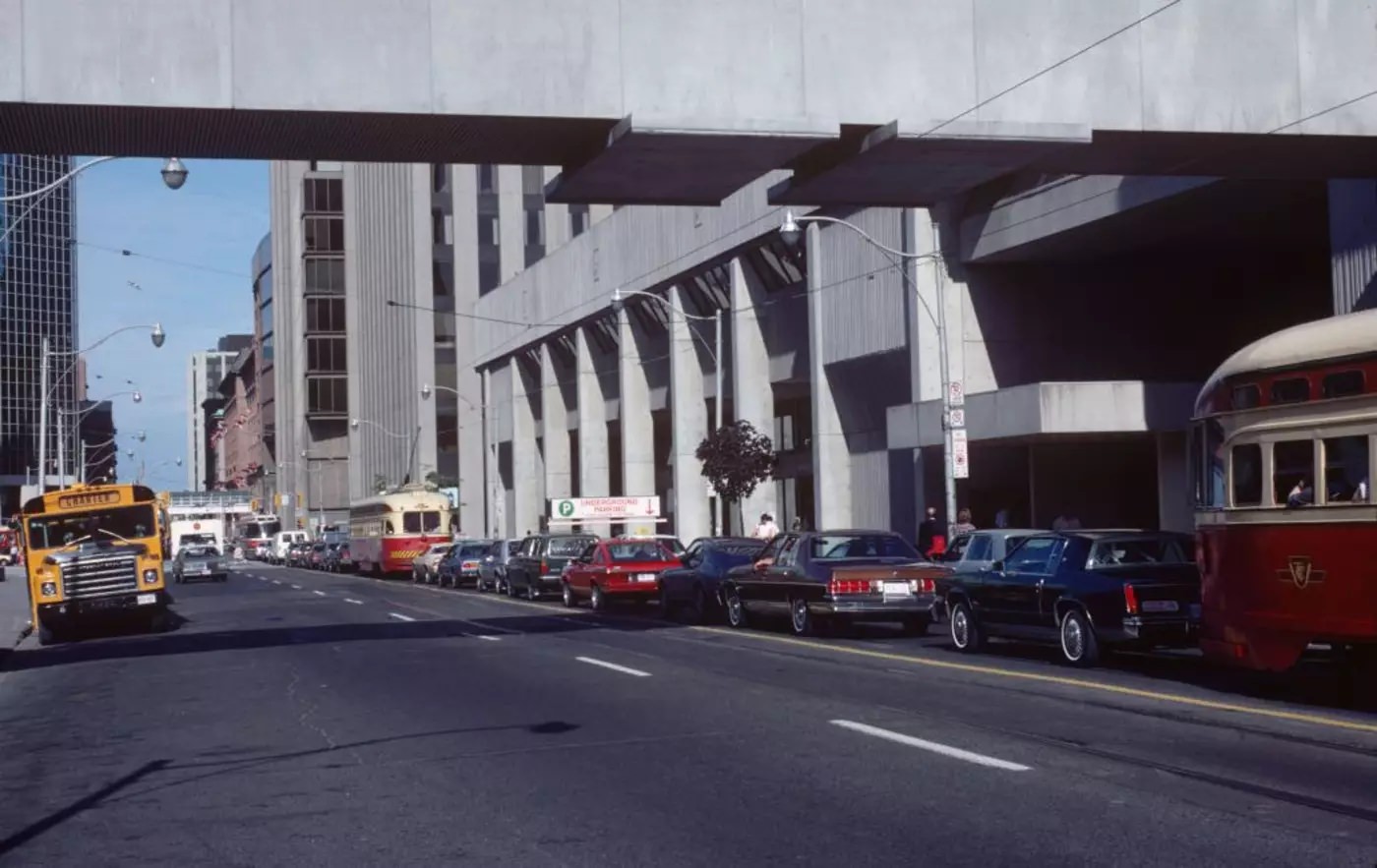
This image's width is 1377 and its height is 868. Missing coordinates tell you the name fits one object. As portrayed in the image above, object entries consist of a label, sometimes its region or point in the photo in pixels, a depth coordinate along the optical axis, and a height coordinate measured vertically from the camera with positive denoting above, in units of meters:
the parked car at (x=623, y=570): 32.25 -1.46
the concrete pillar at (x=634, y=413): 64.19 +3.22
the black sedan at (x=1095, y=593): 17.31 -1.18
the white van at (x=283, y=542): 100.88 -2.34
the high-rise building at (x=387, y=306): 104.50 +14.53
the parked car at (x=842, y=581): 22.67 -1.27
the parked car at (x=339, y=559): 75.50 -2.61
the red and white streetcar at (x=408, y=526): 62.47 -0.93
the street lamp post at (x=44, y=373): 45.38 +3.97
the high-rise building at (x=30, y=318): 148.64 +17.63
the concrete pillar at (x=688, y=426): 57.16 +2.38
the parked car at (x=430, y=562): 56.27 -2.11
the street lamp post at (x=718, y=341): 43.12 +3.97
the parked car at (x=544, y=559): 38.50 -1.45
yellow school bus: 29.19 -0.84
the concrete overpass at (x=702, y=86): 18.28 +4.73
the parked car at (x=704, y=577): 28.17 -1.43
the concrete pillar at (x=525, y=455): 80.94 +2.14
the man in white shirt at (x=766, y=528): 40.72 -0.88
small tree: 45.16 +0.90
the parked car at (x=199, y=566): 65.19 -2.34
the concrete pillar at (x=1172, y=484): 34.91 -0.04
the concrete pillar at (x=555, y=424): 77.19 +3.46
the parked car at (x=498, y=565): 44.14 -1.80
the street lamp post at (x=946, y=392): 30.86 +1.81
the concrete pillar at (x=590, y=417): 70.56 +3.43
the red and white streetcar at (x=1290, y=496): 13.44 -0.15
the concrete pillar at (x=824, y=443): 46.56 +1.33
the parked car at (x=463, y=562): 50.53 -1.92
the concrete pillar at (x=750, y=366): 52.00 +4.02
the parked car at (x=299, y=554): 91.12 -2.83
